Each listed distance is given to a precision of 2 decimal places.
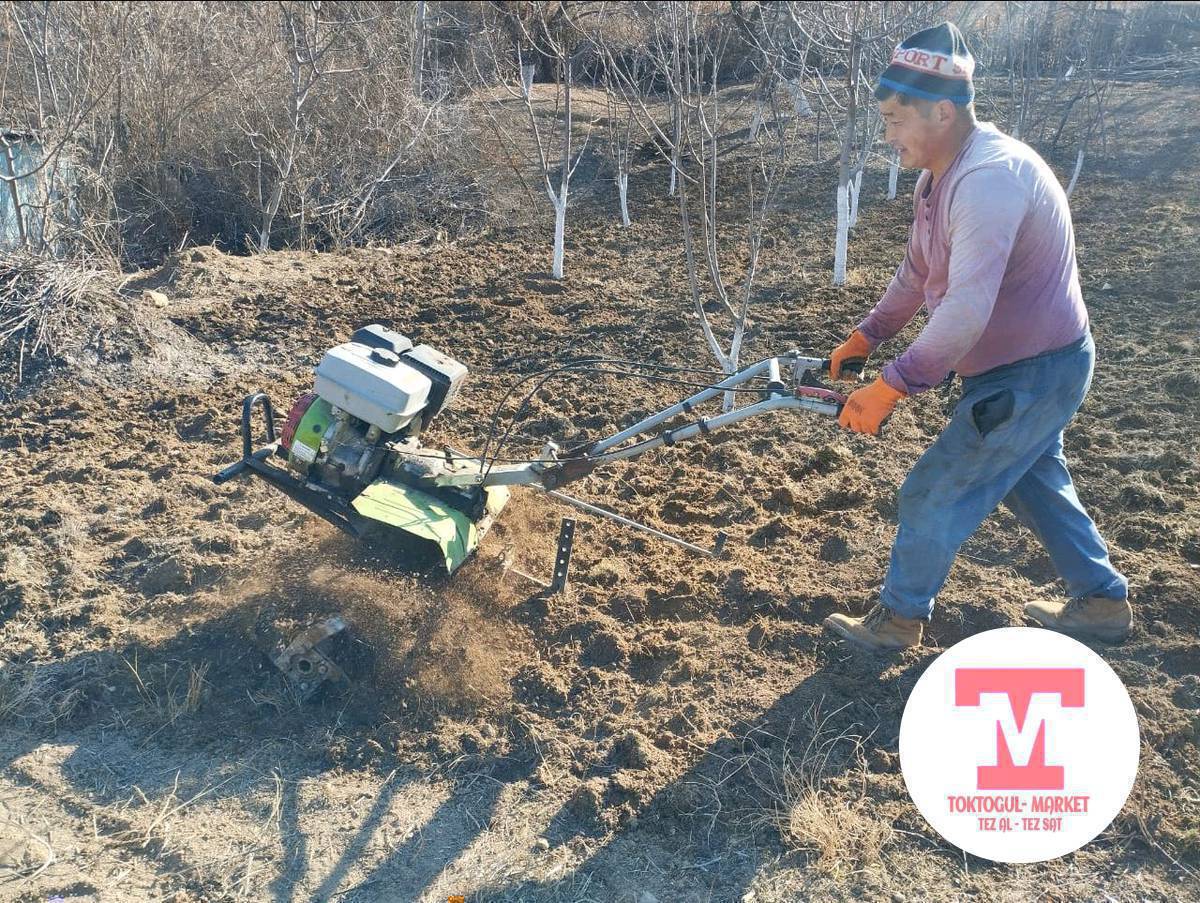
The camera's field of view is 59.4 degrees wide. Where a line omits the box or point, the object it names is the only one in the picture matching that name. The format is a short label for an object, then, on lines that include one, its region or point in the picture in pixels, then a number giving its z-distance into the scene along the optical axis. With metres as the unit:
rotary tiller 3.89
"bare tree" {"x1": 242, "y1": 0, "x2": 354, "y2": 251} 8.90
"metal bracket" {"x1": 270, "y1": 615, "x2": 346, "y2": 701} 3.83
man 3.17
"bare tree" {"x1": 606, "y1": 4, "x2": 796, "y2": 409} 5.80
